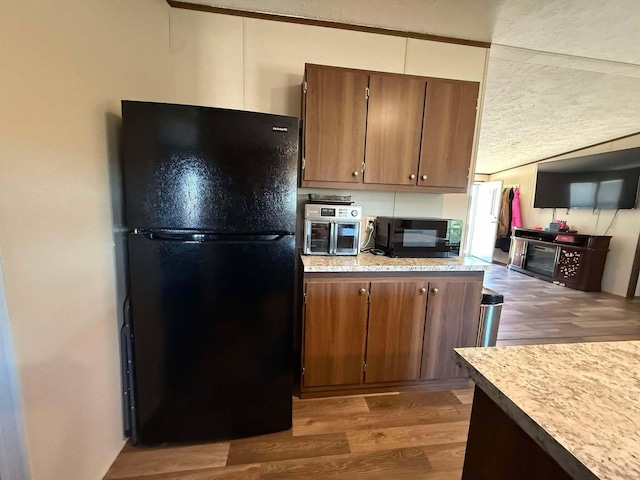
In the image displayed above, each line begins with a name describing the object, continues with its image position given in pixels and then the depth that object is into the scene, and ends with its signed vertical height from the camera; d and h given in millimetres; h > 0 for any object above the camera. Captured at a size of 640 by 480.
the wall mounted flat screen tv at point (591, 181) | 4227 +616
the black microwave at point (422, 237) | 1959 -186
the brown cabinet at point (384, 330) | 1746 -792
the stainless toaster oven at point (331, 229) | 1855 -150
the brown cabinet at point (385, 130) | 1783 +530
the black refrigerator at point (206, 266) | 1283 -322
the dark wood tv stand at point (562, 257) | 4477 -723
